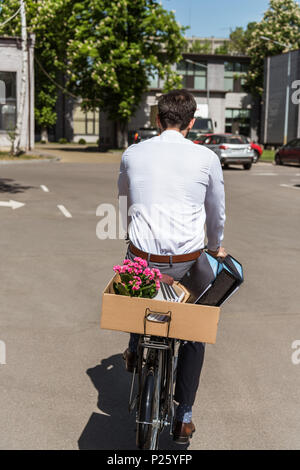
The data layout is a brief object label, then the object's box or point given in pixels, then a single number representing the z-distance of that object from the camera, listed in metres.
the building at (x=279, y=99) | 51.19
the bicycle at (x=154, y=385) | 2.89
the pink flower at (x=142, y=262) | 3.00
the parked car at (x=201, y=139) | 29.78
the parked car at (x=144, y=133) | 36.81
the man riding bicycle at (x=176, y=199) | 3.10
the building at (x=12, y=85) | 38.12
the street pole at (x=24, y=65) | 30.20
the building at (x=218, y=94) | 55.75
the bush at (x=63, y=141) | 63.90
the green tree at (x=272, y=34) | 60.75
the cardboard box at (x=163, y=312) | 2.79
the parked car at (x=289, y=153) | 31.66
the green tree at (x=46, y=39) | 44.47
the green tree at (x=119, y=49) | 41.25
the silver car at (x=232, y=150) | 28.55
